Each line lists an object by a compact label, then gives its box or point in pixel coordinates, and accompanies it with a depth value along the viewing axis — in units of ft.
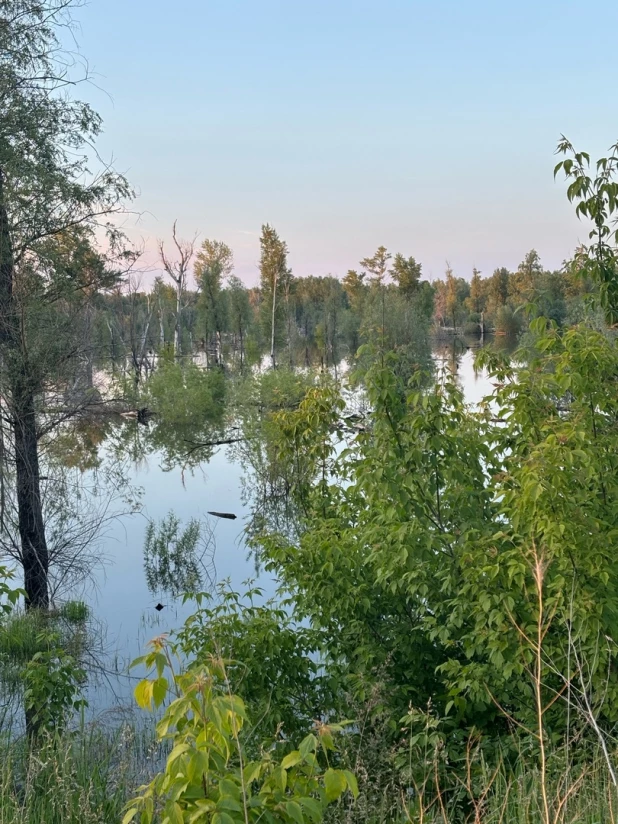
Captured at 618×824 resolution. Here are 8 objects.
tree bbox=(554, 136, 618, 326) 17.19
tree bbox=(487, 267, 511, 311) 295.58
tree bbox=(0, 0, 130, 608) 31.09
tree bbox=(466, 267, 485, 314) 322.55
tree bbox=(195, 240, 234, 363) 178.40
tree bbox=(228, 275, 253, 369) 199.31
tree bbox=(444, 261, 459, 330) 297.12
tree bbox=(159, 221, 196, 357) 132.36
